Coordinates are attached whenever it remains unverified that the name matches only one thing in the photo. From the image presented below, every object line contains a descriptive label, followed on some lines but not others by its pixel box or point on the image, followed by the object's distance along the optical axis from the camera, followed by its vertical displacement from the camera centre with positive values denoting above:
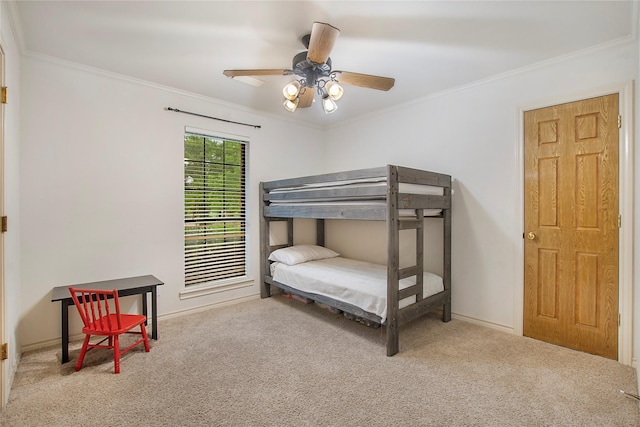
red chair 2.21 -0.85
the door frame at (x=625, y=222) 2.28 -0.09
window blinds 3.50 +0.03
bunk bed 2.54 -0.04
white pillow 3.76 -0.54
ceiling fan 2.24 +1.01
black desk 2.35 -0.66
